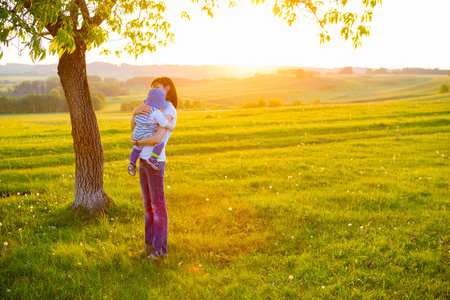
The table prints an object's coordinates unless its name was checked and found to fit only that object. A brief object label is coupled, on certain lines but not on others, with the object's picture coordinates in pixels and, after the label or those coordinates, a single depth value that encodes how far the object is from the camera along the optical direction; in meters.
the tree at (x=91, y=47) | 6.45
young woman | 5.49
